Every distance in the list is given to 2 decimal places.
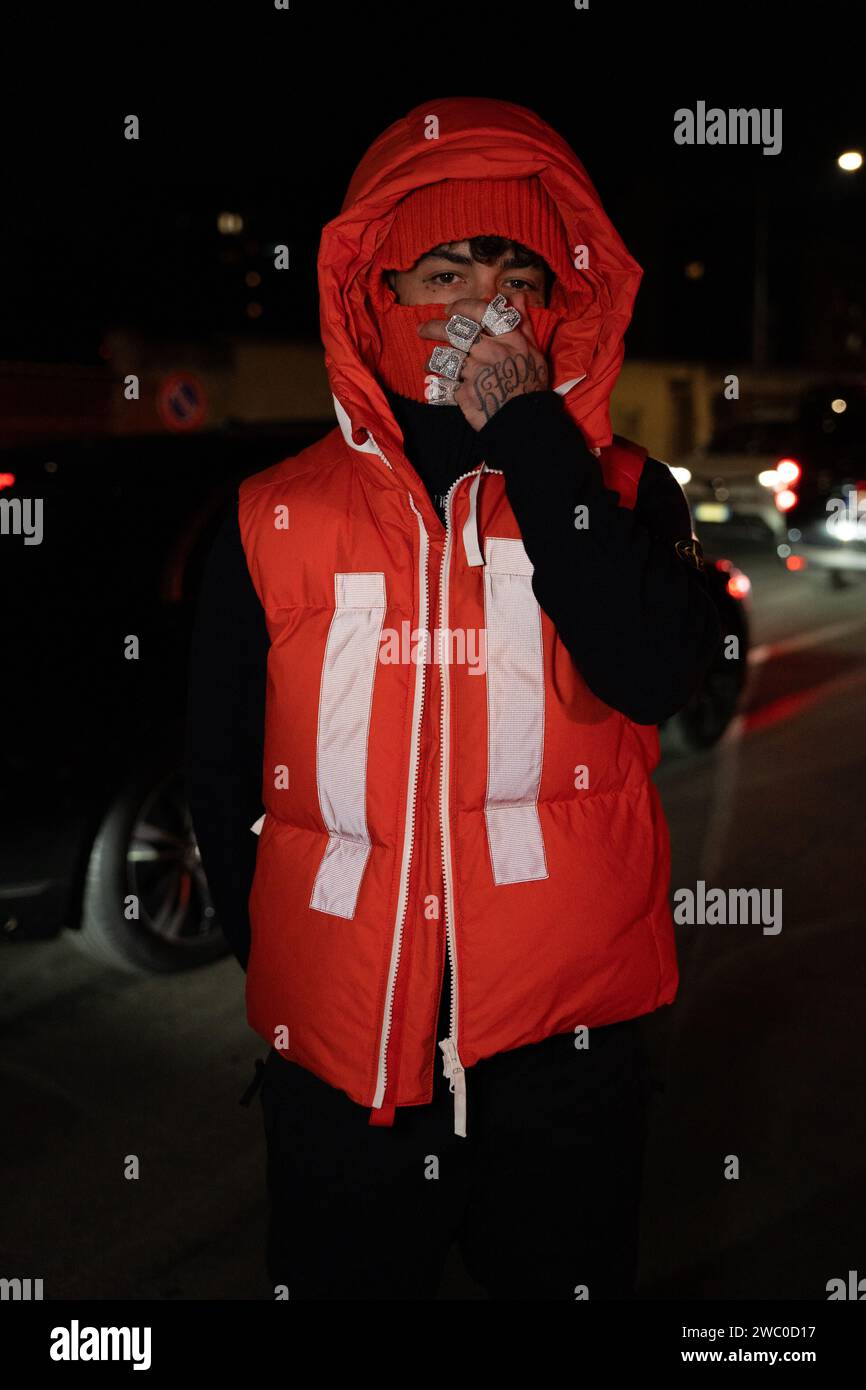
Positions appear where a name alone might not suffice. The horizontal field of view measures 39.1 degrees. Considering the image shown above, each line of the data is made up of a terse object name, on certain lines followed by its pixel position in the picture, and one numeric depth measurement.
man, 1.62
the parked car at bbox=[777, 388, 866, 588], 11.64
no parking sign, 13.84
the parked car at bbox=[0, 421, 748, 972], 3.73
